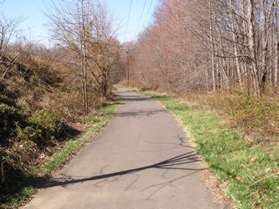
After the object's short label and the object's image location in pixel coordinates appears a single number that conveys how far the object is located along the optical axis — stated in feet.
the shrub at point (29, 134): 35.70
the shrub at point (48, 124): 40.42
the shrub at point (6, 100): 46.19
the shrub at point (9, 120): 36.04
